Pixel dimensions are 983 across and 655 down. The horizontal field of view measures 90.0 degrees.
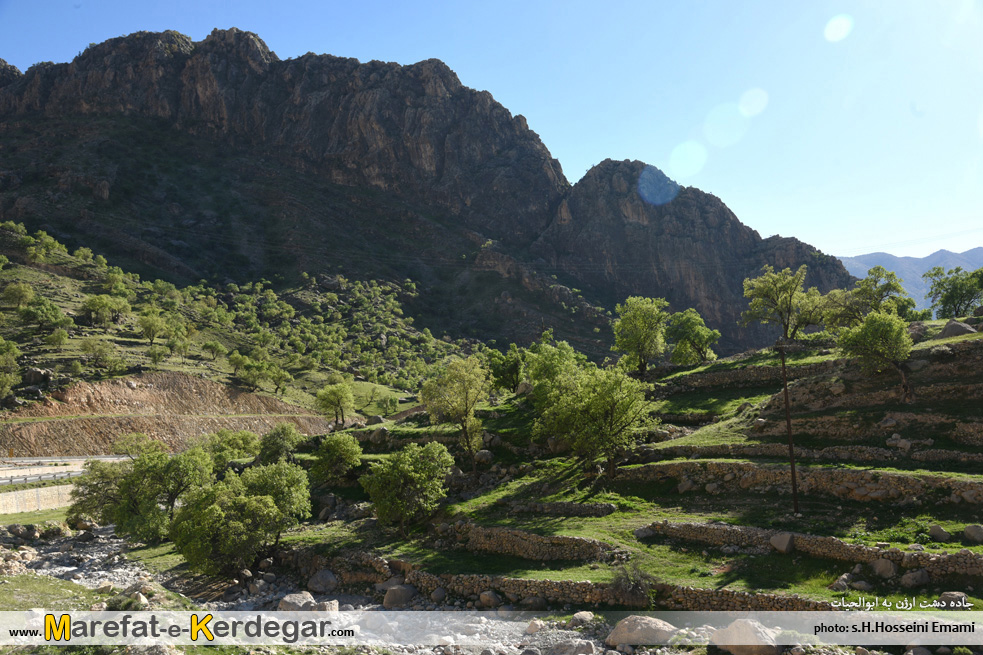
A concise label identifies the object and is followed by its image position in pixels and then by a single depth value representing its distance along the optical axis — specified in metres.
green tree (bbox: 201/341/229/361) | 100.00
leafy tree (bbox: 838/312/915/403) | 31.58
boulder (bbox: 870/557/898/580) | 18.64
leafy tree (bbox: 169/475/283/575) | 29.53
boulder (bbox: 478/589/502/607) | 23.69
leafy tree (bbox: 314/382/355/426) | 66.00
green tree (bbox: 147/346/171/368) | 83.44
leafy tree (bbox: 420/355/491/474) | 40.84
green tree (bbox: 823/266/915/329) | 50.81
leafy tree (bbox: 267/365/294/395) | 94.69
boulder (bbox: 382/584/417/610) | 25.83
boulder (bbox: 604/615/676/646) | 17.72
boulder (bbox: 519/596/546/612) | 22.52
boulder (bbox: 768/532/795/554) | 21.75
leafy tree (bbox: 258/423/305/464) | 47.97
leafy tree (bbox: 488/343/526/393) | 58.53
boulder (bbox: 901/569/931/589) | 17.86
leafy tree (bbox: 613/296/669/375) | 57.50
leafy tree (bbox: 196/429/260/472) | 56.99
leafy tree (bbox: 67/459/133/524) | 39.31
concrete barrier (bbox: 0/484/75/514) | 48.38
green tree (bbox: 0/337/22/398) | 65.75
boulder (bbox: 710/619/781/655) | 15.56
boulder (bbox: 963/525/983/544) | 19.15
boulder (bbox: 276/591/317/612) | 25.36
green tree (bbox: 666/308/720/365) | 64.50
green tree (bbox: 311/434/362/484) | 43.41
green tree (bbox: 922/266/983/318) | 63.28
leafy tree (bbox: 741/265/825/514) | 54.44
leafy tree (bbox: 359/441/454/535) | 33.44
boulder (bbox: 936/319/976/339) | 37.41
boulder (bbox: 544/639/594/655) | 17.50
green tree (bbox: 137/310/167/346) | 91.69
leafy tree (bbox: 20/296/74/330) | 84.00
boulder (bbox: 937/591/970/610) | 16.11
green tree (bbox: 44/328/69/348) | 78.62
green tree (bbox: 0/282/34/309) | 88.94
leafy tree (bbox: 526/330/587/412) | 41.77
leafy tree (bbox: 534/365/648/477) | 33.44
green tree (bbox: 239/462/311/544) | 33.56
